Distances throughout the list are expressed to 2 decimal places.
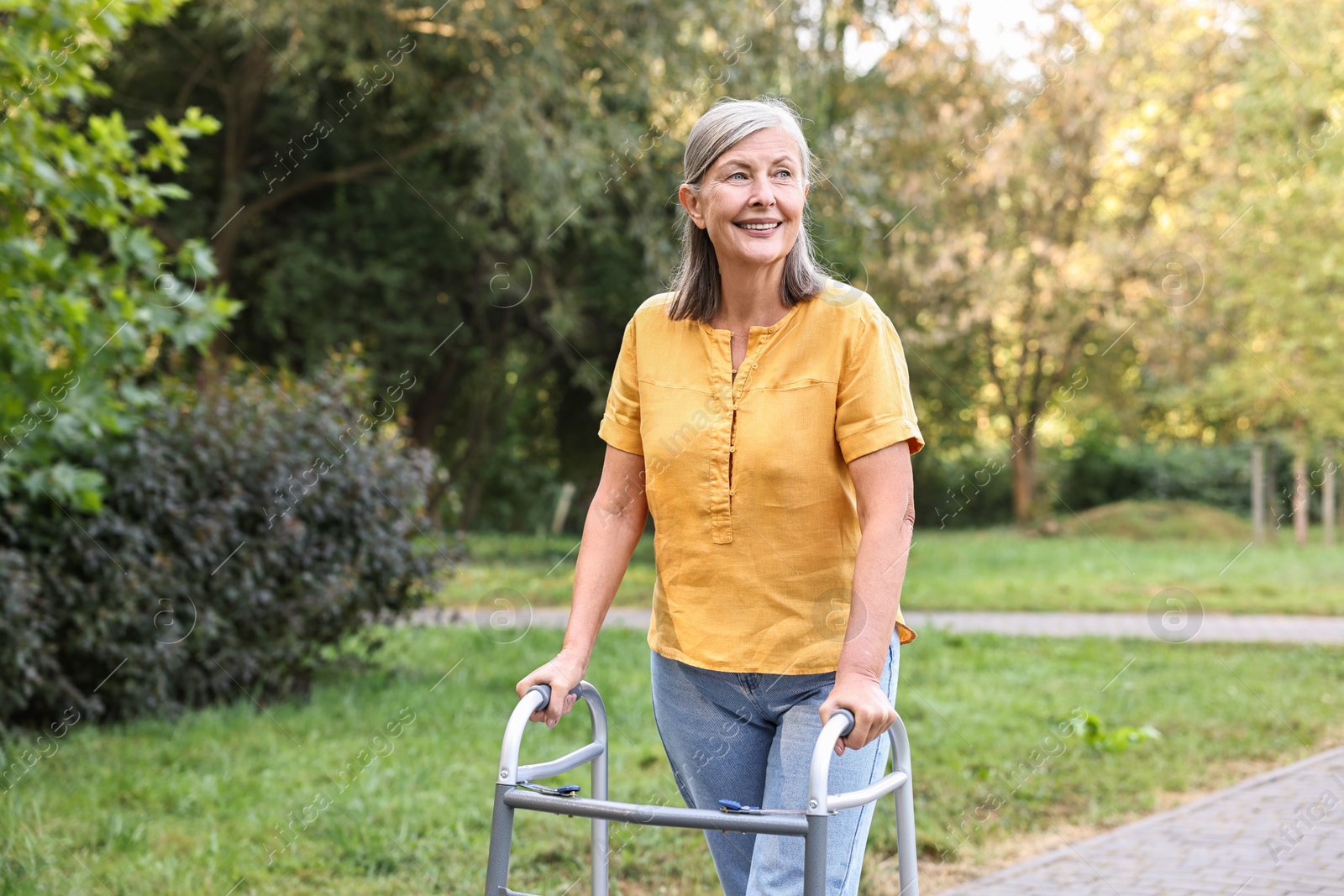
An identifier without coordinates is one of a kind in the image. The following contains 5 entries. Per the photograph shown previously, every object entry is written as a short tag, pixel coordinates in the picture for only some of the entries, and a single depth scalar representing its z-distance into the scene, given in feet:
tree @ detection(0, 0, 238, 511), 18.51
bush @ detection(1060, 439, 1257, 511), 89.97
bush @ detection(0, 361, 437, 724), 21.47
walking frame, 6.55
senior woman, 7.62
